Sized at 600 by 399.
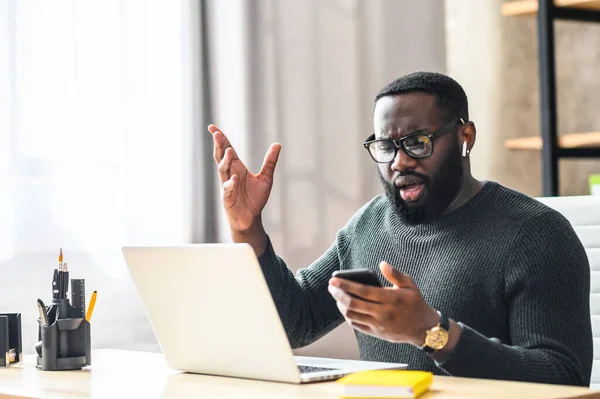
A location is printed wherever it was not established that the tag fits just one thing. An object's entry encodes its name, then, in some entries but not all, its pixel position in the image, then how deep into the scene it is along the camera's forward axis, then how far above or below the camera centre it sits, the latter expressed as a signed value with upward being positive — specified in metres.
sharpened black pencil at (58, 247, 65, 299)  3.82 -0.08
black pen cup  3.77 -0.18
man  3.63 -0.03
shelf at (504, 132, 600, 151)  4.97 +0.25
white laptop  3.41 -0.11
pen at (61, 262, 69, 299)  3.82 -0.07
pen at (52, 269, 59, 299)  3.81 -0.08
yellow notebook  3.22 -0.18
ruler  3.81 -0.10
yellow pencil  3.84 -0.13
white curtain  4.39 +0.25
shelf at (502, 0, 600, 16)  5.02 +0.71
